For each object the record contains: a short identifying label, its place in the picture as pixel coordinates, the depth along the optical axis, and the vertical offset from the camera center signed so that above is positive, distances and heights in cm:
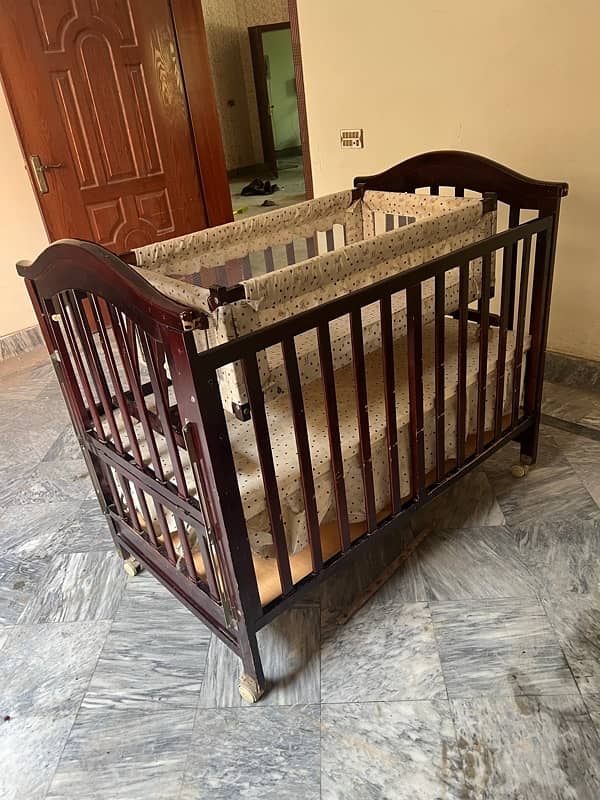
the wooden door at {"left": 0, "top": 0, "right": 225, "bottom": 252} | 290 -1
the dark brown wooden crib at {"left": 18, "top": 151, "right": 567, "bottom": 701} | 108 -73
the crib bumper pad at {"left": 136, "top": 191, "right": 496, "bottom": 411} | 123 -39
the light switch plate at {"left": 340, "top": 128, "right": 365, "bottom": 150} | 267 -22
